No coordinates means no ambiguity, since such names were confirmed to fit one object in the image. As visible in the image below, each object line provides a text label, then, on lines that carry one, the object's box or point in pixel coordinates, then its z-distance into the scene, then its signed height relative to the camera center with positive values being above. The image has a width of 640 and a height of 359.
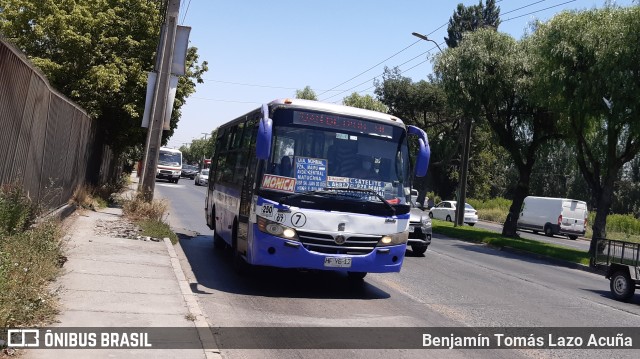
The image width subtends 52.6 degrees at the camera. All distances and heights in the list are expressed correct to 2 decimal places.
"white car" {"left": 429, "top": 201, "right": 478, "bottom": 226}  40.59 -0.16
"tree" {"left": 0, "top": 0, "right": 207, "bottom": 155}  20.48 +3.71
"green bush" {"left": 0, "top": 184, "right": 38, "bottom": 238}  8.46 -0.83
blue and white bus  9.38 +0.05
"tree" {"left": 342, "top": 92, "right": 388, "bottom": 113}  65.93 +10.00
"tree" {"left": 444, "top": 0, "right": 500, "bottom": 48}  66.75 +20.30
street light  30.37 +7.91
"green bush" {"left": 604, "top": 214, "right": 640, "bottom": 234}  48.17 +0.72
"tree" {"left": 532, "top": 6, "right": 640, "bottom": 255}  19.86 +4.77
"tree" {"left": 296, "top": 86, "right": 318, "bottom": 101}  81.25 +12.14
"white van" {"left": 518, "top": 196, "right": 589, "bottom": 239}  38.41 +0.51
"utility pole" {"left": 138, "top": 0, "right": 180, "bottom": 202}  17.31 +1.81
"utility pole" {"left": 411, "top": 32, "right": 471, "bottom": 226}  30.44 +2.50
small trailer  12.57 -0.65
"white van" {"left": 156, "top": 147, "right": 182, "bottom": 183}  50.59 +0.55
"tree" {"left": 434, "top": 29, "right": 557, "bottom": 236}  26.64 +5.10
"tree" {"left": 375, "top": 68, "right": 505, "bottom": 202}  47.28 +7.07
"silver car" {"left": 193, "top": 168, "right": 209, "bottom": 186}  55.34 -0.26
